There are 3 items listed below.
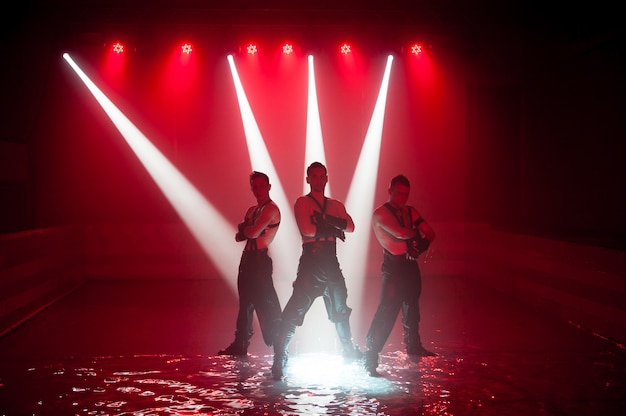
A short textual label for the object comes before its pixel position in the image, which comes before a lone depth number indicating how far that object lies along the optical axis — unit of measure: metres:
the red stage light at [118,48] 12.71
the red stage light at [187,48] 12.81
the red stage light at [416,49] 12.77
